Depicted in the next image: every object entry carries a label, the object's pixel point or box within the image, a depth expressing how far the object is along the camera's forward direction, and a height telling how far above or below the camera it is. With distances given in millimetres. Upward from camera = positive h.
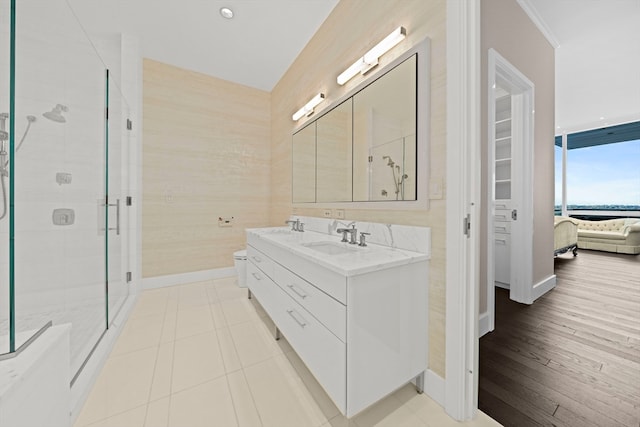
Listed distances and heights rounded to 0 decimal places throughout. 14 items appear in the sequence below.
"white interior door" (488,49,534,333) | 1885 +118
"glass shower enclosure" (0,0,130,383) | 1007 +191
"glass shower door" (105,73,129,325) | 2156 +136
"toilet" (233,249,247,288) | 2904 -668
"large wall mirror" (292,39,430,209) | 1342 +521
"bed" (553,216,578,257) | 4041 -378
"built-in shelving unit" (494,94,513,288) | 2668 +256
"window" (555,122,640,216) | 5758 +1041
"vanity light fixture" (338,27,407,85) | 1461 +1068
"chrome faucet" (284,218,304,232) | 2469 -130
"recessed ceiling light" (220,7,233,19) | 2139 +1798
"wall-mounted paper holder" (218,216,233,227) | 3258 -119
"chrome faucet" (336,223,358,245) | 1679 -137
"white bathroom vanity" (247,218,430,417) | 1019 -480
